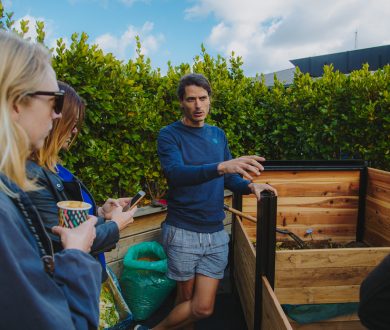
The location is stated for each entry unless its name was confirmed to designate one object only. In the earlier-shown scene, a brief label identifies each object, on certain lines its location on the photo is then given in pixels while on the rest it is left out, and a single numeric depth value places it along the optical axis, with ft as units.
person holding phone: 4.11
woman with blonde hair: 2.44
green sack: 10.37
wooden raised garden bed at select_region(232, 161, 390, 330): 6.82
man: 7.85
